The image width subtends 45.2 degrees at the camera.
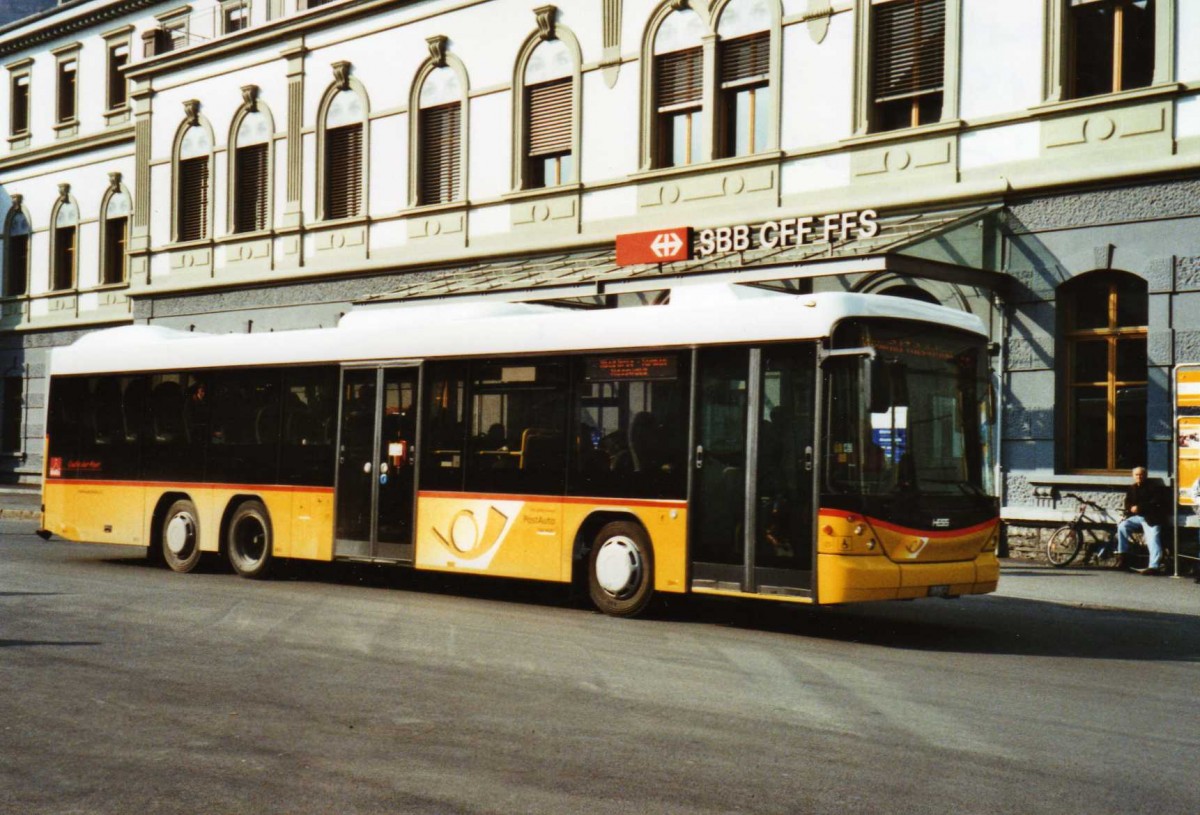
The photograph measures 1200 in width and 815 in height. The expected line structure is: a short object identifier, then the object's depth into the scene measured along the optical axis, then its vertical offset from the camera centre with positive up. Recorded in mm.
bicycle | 18109 -1245
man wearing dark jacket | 17281 -877
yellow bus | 11391 -157
